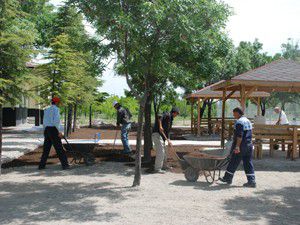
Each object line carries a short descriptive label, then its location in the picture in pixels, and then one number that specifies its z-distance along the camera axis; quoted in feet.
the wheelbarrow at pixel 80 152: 36.38
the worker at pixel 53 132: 34.45
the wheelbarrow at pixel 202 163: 28.81
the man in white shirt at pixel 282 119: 53.01
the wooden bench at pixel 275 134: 43.16
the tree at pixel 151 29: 24.16
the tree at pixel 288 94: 185.47
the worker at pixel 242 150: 28.73
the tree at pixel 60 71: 54.85
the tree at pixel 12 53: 31.81
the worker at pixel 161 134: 32.55
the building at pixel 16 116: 112.58
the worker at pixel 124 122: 43.80
